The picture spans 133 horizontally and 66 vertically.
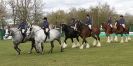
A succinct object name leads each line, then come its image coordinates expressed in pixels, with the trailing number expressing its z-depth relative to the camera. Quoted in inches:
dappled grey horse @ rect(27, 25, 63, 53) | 1046.4
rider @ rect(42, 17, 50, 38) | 1066.6
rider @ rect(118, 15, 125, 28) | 1444.4
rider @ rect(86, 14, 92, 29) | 1272.8
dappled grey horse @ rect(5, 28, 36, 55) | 1078.4
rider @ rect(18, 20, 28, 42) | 1062.7
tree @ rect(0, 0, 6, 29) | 3002.5
